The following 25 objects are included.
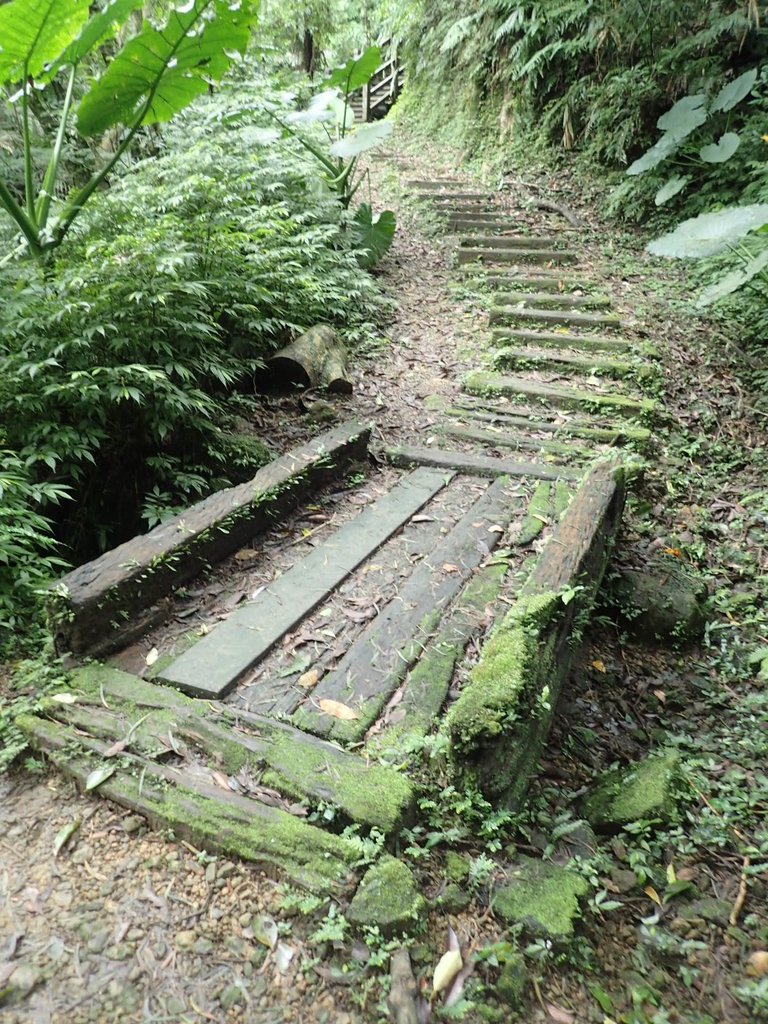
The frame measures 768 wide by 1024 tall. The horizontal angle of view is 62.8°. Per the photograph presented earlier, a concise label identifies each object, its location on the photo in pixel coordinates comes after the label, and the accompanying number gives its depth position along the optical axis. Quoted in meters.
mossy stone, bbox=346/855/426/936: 1.77
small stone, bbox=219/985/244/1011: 1.65
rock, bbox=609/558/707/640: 3.82
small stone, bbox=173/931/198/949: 1.77
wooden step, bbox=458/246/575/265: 7.71
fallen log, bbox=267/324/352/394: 5.23
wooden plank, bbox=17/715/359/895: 1.91
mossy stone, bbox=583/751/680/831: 2.60
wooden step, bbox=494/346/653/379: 5.47
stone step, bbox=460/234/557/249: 8.04
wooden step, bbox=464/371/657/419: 5.04
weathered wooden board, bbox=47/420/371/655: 2.70
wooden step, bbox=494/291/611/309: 6.50
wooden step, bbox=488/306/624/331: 6.13
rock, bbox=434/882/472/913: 1.92
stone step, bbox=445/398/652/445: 4.75
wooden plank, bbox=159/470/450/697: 2.63
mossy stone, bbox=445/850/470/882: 2.01
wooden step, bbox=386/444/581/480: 4.25
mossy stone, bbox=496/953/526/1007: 1.71
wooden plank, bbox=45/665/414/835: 2.08
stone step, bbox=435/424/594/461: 4.56
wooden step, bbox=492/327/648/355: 5.79
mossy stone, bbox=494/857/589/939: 1.90
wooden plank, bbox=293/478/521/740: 2.49
